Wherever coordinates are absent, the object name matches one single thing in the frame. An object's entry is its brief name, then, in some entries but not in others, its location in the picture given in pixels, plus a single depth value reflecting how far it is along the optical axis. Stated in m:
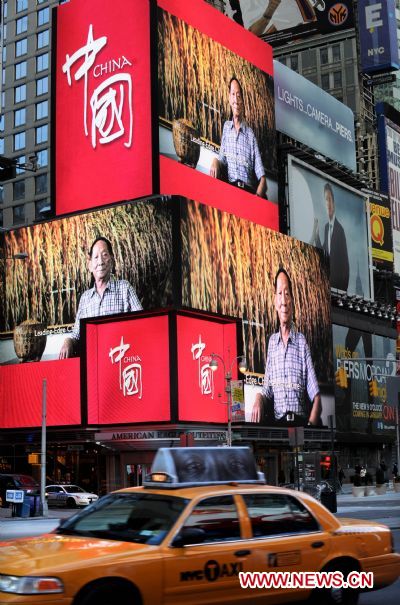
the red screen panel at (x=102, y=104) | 60.88
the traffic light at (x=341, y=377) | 82.12
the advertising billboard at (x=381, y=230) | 98.62
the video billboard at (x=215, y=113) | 61.56
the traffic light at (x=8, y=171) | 31.76
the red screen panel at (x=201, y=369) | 55.44
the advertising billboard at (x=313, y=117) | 87.19
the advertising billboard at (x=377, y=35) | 103.00
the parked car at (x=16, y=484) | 49.50
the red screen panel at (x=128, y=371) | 55.44
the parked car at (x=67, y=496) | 48.19
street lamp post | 43.86
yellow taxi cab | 8.20
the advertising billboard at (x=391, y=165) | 104.38
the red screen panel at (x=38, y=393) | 59.94
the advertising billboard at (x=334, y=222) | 83.88
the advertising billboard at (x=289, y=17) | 103.88
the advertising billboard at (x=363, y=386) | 85.62
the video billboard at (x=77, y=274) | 56.47
